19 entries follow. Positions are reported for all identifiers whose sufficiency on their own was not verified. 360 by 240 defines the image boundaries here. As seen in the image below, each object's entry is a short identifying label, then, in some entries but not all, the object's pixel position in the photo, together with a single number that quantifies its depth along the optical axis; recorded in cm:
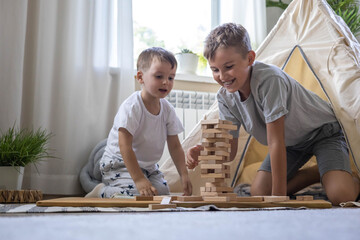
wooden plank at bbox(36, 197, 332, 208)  119
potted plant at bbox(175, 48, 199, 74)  304
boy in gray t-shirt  156
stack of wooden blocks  135
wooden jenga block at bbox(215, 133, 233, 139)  137
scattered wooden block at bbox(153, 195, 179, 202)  132
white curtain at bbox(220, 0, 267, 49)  316
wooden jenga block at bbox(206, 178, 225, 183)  136
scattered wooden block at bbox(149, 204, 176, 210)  111
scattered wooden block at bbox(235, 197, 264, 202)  134
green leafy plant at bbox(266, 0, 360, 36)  304
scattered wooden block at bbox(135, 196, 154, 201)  135
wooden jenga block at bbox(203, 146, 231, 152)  137
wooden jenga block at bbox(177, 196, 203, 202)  127
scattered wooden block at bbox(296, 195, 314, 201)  143
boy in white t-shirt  175
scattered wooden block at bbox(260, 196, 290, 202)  133
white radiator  284
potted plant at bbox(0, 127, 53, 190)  189
